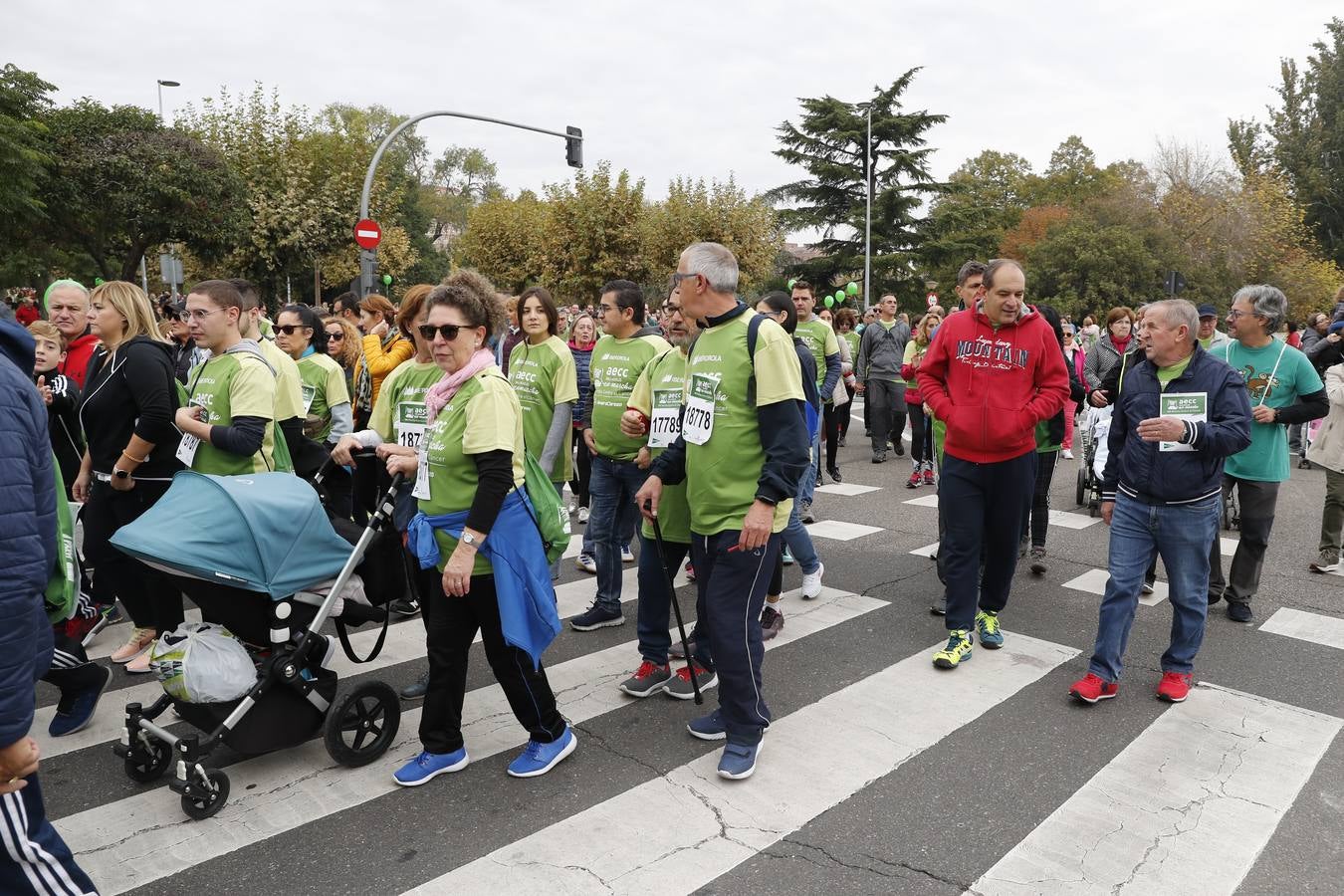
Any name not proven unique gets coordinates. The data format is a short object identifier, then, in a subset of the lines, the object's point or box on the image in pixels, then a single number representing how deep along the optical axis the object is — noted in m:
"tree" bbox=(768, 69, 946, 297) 47.53
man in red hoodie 4.98
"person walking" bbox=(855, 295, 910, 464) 12.38
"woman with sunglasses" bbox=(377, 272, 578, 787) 3.54
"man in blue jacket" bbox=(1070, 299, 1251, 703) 4.52
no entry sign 18.33
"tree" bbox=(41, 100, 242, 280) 24.42
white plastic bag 3.57
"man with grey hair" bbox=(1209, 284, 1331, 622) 5.93
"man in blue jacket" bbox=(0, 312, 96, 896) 2.05
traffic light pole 17.87
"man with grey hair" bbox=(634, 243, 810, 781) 3.74
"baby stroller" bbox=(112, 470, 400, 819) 3.48
